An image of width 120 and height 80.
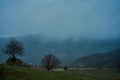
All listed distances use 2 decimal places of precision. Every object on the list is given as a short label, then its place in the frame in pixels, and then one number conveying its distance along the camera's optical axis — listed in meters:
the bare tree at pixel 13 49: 96.81
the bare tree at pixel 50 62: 116.03
